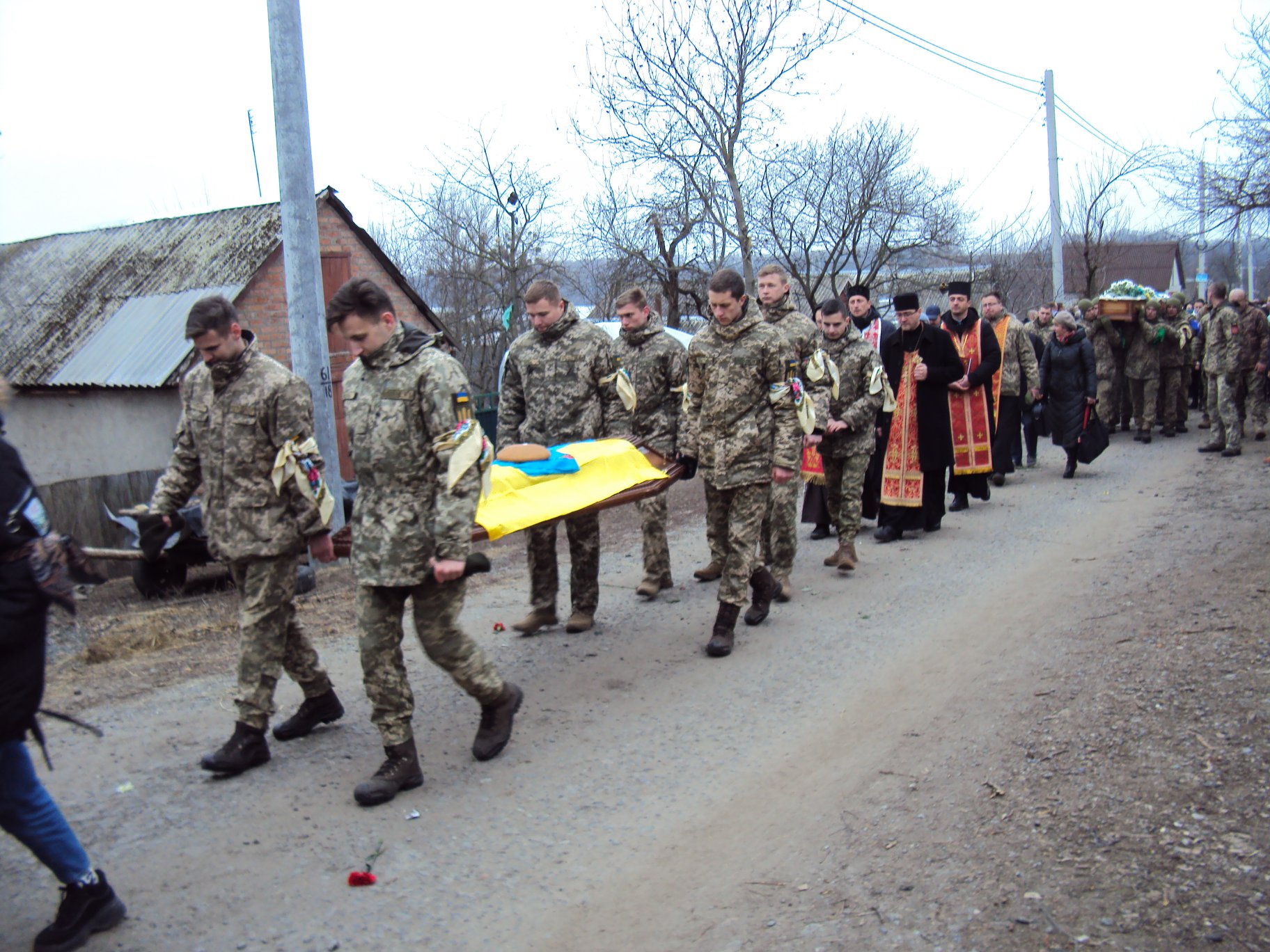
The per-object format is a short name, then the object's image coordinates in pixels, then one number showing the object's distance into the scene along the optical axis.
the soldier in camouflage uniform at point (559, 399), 6.91
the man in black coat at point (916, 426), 10.07
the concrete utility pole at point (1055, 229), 26.48
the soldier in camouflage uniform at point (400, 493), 4.47
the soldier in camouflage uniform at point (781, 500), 7.70
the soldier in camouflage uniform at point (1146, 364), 16.92
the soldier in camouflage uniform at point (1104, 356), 17.41
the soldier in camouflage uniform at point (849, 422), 8.87
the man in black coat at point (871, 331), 9.95
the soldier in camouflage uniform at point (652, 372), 7.78
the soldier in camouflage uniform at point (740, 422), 6.60
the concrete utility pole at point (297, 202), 9.27
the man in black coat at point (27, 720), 3.30
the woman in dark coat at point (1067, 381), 13.60
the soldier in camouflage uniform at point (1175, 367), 16.92
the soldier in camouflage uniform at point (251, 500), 4.84
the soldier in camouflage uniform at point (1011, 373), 13.41
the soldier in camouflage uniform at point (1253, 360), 14.93
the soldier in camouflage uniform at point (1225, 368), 14.83
